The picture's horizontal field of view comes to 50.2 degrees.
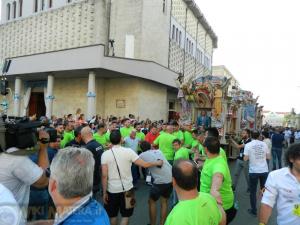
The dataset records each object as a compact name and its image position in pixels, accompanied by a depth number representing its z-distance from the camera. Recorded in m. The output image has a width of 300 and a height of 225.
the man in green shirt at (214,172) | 4.03
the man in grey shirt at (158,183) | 5.98
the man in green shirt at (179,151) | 6.98
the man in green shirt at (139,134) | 10.61
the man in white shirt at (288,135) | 28.97
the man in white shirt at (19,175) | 2.81
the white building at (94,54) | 21.25
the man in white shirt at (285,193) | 3.29
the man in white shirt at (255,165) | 7.26
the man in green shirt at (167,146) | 8.91
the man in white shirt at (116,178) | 5.11
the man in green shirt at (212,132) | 6.86
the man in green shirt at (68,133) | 8.37
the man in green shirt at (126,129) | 10.56
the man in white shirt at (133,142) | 9.73
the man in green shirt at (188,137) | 10.27
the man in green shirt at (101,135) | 8.60
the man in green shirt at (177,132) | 10.09
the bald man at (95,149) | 5.32
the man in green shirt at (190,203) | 2.50
